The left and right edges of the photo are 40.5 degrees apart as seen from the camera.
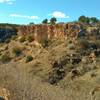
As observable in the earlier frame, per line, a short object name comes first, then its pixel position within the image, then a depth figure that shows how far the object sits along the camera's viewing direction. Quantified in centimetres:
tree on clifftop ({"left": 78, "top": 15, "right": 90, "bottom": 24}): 2263
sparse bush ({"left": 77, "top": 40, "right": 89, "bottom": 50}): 1612
